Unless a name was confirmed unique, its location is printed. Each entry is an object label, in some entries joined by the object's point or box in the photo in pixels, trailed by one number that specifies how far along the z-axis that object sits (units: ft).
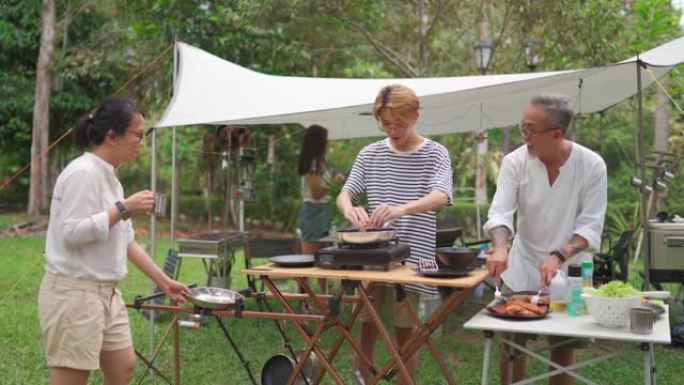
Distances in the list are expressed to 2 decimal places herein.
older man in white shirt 8.46
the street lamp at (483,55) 32.50
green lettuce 7.27
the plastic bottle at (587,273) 8.70
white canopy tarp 14.47
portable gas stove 8.30
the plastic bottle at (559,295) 8.06
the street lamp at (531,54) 32.27
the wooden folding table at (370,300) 7.93
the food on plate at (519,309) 7.48
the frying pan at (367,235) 8.36
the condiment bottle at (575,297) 7.84
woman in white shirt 7.56
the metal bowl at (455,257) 8.13
